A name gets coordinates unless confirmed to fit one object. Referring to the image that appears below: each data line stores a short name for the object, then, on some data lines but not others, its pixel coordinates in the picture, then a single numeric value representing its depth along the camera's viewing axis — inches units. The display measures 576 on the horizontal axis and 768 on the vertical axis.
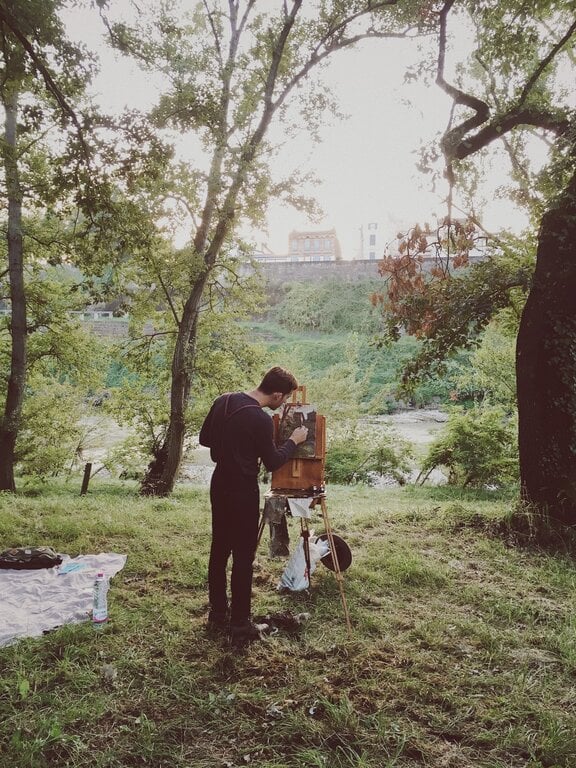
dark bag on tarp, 179.2
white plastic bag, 160.9
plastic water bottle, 137.2
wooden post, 430.0
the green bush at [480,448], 410.9
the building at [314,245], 2475.4
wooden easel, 148.7
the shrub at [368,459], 520.4
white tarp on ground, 138.0
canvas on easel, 148.9
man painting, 126.0
